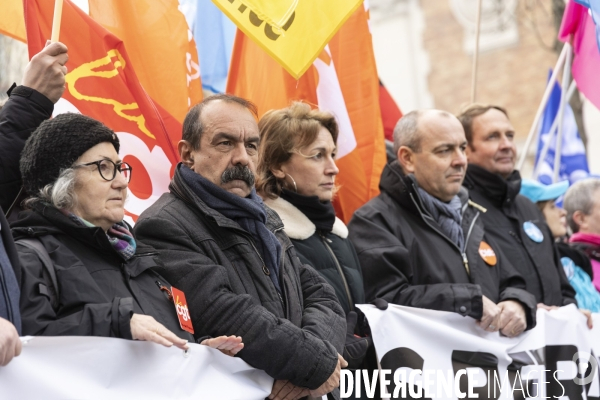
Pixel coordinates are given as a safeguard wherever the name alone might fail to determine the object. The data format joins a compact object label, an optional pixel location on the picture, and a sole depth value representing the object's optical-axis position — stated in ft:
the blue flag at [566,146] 27.89
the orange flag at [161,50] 17.30
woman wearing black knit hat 10.32
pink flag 22.02
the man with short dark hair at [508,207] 18.31
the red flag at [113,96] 15.56
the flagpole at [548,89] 22.97
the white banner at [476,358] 15.17
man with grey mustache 11.68
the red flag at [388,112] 24.31
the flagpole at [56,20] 13.30
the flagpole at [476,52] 21.82
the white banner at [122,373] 9.70
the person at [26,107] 11.96
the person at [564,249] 20.08
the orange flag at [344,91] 19.98
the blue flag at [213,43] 21.81
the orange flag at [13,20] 17.37
